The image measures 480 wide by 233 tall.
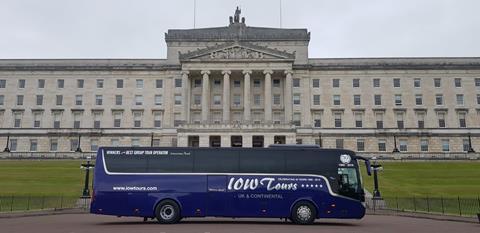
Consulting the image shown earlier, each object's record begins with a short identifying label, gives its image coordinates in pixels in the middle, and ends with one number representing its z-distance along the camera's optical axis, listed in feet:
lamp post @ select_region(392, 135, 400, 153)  238.48
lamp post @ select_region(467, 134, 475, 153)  238.19
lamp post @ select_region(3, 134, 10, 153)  247.40
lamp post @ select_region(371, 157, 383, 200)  108.41
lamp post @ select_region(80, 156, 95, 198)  105.96
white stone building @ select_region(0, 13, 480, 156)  268.21
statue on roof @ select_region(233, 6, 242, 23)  322.55
